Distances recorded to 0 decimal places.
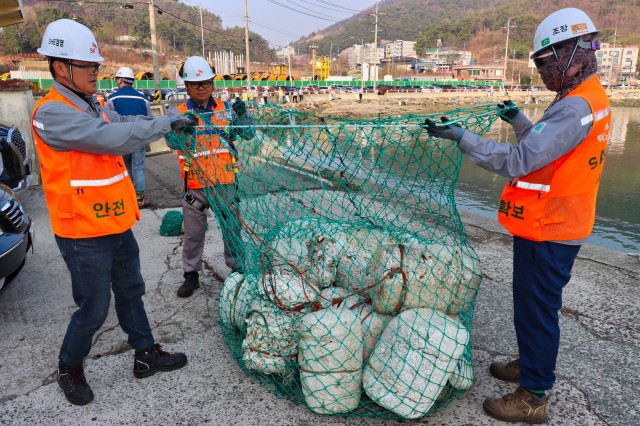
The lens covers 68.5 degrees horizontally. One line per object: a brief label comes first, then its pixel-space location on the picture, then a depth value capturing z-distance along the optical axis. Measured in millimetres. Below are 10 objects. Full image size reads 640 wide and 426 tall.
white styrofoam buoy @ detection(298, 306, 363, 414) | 2412
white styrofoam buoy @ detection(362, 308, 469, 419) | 2344
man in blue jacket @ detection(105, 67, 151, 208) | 6457
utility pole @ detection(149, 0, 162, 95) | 19562
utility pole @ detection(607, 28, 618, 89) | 83312
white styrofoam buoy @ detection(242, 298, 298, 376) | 2658
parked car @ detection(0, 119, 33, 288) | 3266
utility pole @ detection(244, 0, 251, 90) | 33038
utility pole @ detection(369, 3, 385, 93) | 47031
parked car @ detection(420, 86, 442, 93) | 69438
